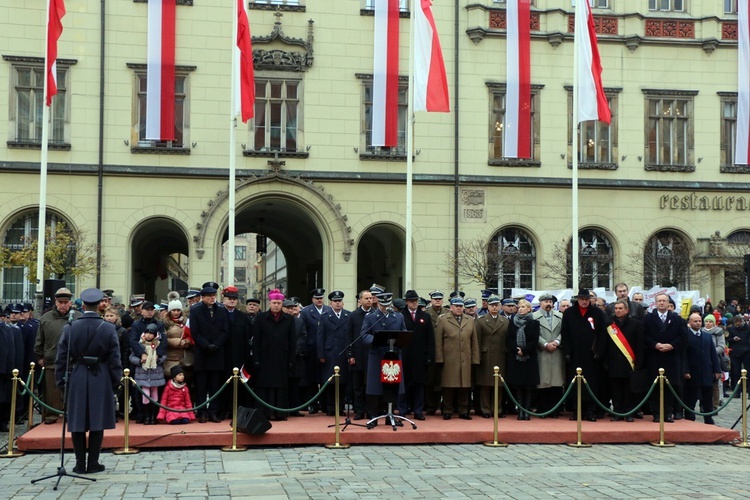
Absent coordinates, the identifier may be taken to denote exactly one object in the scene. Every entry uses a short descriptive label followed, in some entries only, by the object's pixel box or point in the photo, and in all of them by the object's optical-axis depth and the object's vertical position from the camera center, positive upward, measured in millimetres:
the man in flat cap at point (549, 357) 16469 -1199
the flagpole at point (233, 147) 24703 +3352
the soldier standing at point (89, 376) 11766 -1134
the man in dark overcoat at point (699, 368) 16922 -1419
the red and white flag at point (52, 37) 24078 +5810
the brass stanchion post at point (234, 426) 13741 -1979
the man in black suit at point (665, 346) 16188 -979
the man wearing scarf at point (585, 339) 16344 -899
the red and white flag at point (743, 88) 27594 +5423
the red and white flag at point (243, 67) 24656 +5302
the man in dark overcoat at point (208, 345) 15367 -967
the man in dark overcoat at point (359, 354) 15734 -1123
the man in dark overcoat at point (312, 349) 17094 -1141
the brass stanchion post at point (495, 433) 14320 -2152
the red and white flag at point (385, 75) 26109 +5414
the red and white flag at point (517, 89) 27156 +5258
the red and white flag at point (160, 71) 26734 +5670
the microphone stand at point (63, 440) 11136 -1821
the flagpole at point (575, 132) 25547 +3913
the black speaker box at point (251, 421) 13766 -1920
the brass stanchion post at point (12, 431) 13328 -2018
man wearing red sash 16219 -1118
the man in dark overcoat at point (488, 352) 16391 -1135
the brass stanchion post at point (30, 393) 13812 -1550
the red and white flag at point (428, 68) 24219 +5167
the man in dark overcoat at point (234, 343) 15602 -961
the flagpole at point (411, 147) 24625 +3409
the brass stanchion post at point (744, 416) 14961 -1954
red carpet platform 13883 -2173
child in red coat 15227 -1779
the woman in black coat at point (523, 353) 16125 -1109
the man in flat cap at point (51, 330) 15289 -770
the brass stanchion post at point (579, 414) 14516 -1875
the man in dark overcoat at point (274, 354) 15594 -1123
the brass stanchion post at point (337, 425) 14031 -2011
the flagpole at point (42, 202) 24188 +1887
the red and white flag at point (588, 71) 25406 +5372
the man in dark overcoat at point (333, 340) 16484 -954
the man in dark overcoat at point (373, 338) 15094 -863
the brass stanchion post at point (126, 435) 13516 -2104
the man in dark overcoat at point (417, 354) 15938 -1128
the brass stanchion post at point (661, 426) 14760 -2077
